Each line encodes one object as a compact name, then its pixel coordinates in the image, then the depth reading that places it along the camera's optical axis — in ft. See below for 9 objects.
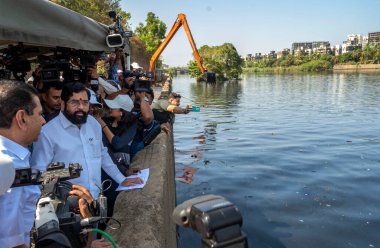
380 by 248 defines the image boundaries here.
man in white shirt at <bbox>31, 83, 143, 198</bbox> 9.48
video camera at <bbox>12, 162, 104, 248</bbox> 5.56
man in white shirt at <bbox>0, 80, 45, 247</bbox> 5.55
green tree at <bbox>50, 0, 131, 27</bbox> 74.95
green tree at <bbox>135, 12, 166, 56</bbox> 196.08
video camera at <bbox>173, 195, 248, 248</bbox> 3.65
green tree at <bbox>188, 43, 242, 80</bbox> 234.79
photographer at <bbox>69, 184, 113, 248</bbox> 8.01
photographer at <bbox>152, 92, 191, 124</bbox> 23.00
